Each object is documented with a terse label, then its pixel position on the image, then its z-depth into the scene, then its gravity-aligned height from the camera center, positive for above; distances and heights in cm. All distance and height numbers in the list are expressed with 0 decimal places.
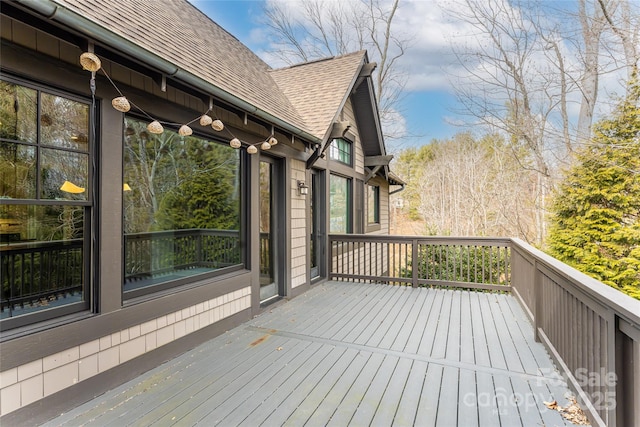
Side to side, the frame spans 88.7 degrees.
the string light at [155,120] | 208 +91
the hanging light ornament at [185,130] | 307 +81
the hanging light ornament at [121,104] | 235 +81
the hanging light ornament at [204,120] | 312 +92
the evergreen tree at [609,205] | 554 +17
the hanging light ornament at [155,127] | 276 +76
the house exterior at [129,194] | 217 +23
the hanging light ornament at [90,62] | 203 +98
